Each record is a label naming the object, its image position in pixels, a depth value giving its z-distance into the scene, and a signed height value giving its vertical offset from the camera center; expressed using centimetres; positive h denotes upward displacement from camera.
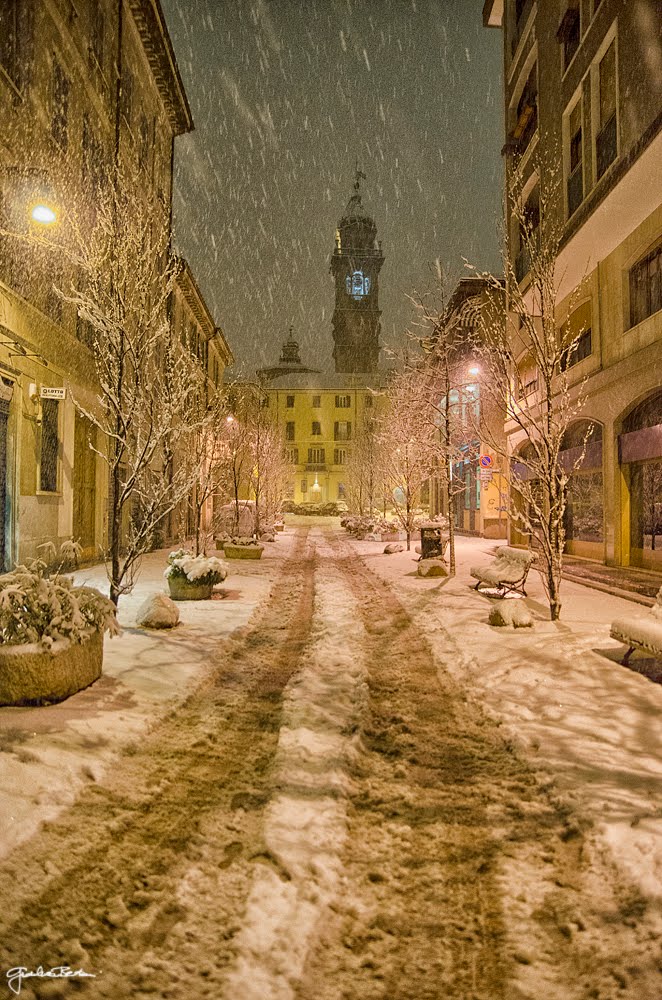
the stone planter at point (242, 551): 1888 -150
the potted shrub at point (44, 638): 495 -118
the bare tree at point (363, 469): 3836 +258
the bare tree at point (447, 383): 1540 +500
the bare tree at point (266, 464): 3030 +248
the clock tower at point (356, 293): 9388 +3543
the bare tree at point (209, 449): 1666 +191
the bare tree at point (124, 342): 820 +243
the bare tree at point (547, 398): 865 +173
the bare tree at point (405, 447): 2350 +250
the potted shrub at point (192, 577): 1068 -134
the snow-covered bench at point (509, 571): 1093 -131
